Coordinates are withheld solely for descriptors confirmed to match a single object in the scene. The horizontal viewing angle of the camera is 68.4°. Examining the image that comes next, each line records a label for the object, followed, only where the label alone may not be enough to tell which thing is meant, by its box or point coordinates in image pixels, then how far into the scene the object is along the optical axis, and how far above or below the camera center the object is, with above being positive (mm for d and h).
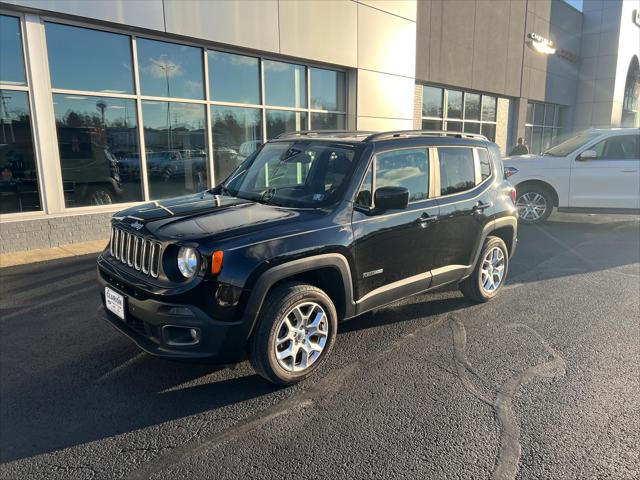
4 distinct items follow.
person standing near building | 13258 -116
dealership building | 7492 +1321
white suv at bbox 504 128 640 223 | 9500 -609
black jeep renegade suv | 3094 -737
